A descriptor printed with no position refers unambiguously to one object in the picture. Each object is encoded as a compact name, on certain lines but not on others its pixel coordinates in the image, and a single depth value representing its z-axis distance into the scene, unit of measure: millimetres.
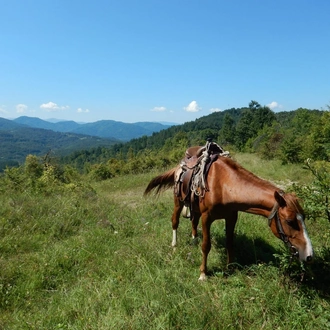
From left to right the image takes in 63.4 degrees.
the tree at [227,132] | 65938
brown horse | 2646
